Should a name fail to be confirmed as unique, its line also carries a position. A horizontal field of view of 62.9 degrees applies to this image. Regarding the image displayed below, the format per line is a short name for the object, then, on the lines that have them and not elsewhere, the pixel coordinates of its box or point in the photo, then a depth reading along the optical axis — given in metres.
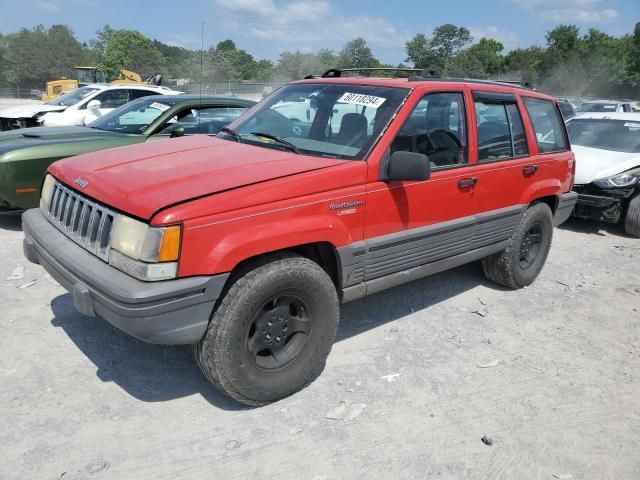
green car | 5.53
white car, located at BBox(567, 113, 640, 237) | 7.17
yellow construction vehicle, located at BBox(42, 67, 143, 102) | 23.52
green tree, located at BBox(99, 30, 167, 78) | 56.94
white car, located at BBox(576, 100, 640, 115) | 16.70
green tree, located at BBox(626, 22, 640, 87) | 58.75
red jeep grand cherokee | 2.58
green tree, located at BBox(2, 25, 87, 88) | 60.31
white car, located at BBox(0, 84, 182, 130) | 10.65
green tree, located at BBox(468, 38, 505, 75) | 73.31
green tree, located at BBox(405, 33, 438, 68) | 61.78
